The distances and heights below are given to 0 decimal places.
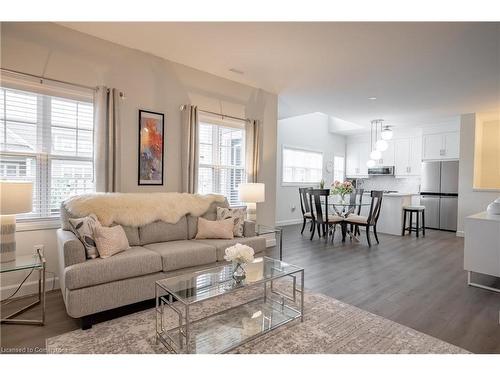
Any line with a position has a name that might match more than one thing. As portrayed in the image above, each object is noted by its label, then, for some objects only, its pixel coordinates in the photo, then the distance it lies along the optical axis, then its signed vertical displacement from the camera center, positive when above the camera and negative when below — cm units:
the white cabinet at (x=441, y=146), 683 +95
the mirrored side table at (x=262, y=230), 397 -77
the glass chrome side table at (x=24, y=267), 220 -71
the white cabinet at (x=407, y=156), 783 +77
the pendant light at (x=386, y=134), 597 +103
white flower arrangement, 225 -59
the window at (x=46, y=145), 278 +33
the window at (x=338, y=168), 916 +46
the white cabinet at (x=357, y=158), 891 +77
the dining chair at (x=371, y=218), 536 -68
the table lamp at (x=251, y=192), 416 -17
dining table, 544 -68
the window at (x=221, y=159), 445 +34
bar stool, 609 -64
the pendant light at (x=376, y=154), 629 +64
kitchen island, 616 -66
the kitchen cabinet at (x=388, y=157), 835 +78
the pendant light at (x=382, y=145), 605 +81
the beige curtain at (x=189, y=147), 397 +45
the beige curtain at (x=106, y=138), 319 +45
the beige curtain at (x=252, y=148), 477 +54
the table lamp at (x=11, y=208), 231 -27
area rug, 195 -115
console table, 305 -67
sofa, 220 -76
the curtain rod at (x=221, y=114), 398 +102
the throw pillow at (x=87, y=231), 245 -48
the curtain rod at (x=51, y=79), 273 +101
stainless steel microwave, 827 +35
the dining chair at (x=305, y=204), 592 -48
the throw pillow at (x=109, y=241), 249 -57
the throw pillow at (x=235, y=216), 357 -46
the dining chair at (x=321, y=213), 537 -62
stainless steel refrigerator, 665 -23
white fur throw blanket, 282 -31
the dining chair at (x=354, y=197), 599 -31
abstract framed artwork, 362 +40
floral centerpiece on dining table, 555 -13
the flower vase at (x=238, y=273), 221 -76
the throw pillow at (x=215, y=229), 337 -59
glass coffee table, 194 -111
